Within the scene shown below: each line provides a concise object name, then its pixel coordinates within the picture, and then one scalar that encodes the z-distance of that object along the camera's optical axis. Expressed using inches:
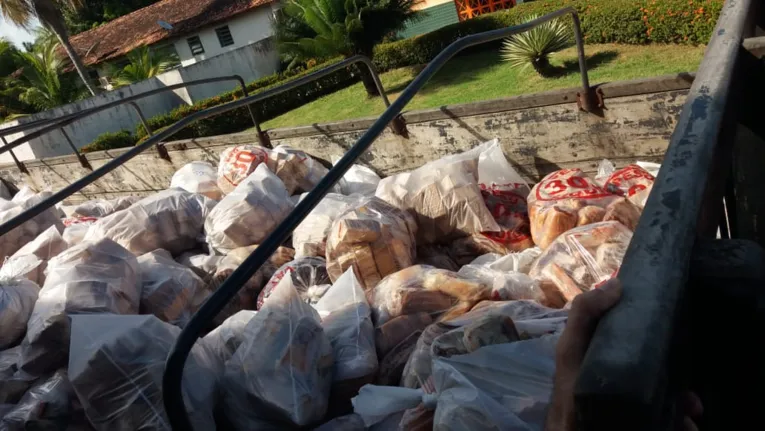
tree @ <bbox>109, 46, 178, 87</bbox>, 804.0
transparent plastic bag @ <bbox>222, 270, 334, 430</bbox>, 86.3
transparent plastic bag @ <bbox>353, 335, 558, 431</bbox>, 60.0
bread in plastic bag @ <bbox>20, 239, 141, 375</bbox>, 104.8
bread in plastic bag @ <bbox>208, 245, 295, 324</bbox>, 133.1
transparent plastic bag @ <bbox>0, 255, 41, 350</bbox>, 121.7
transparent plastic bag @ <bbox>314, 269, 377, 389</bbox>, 94.2
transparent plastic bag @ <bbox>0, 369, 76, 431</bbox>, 93.0
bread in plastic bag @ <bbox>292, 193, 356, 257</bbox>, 135.5
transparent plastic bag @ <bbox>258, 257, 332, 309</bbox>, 124.1
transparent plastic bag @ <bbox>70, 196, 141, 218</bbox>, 196.7
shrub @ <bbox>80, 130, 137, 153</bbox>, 528.3
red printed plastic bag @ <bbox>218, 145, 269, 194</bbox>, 174.1
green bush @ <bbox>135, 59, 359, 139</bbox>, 543.2
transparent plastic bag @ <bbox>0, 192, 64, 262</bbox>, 184.8
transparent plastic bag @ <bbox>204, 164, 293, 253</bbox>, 148.8
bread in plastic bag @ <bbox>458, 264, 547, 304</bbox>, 101.1
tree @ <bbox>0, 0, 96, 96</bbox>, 828.0
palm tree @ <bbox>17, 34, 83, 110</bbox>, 777.6
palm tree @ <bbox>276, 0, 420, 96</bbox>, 488.7
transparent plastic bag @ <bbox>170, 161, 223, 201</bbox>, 183.9
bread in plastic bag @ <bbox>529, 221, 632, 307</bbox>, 98.0
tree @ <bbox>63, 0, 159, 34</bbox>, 1336.1
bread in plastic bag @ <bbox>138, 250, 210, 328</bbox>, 131.0
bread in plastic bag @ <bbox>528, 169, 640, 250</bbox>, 112.3
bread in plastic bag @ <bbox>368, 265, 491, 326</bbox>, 103.5
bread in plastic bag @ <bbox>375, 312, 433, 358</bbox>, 99.5
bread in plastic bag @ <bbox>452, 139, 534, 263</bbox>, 128.0
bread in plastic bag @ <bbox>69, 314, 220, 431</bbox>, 87.2
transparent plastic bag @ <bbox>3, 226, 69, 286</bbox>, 151.5
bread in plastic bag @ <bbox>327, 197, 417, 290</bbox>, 121.0
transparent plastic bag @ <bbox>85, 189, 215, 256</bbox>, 156.3
